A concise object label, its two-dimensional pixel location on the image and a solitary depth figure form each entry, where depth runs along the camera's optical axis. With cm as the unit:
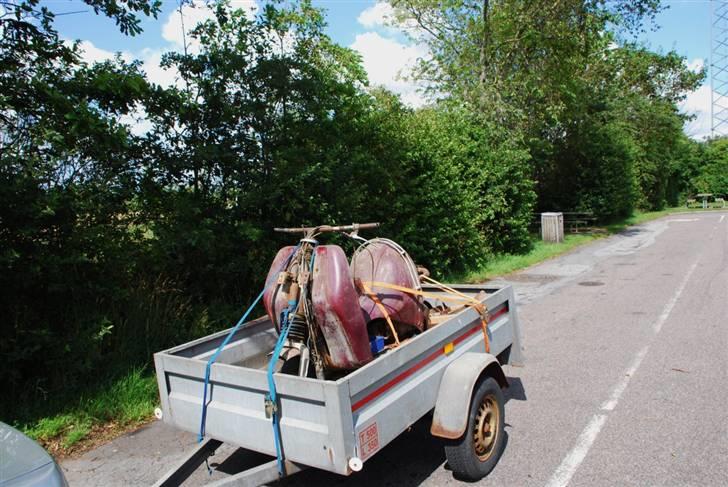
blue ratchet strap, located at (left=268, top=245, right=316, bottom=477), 307
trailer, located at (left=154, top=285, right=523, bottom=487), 293
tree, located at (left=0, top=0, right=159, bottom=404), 476
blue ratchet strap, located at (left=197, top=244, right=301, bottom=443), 343
